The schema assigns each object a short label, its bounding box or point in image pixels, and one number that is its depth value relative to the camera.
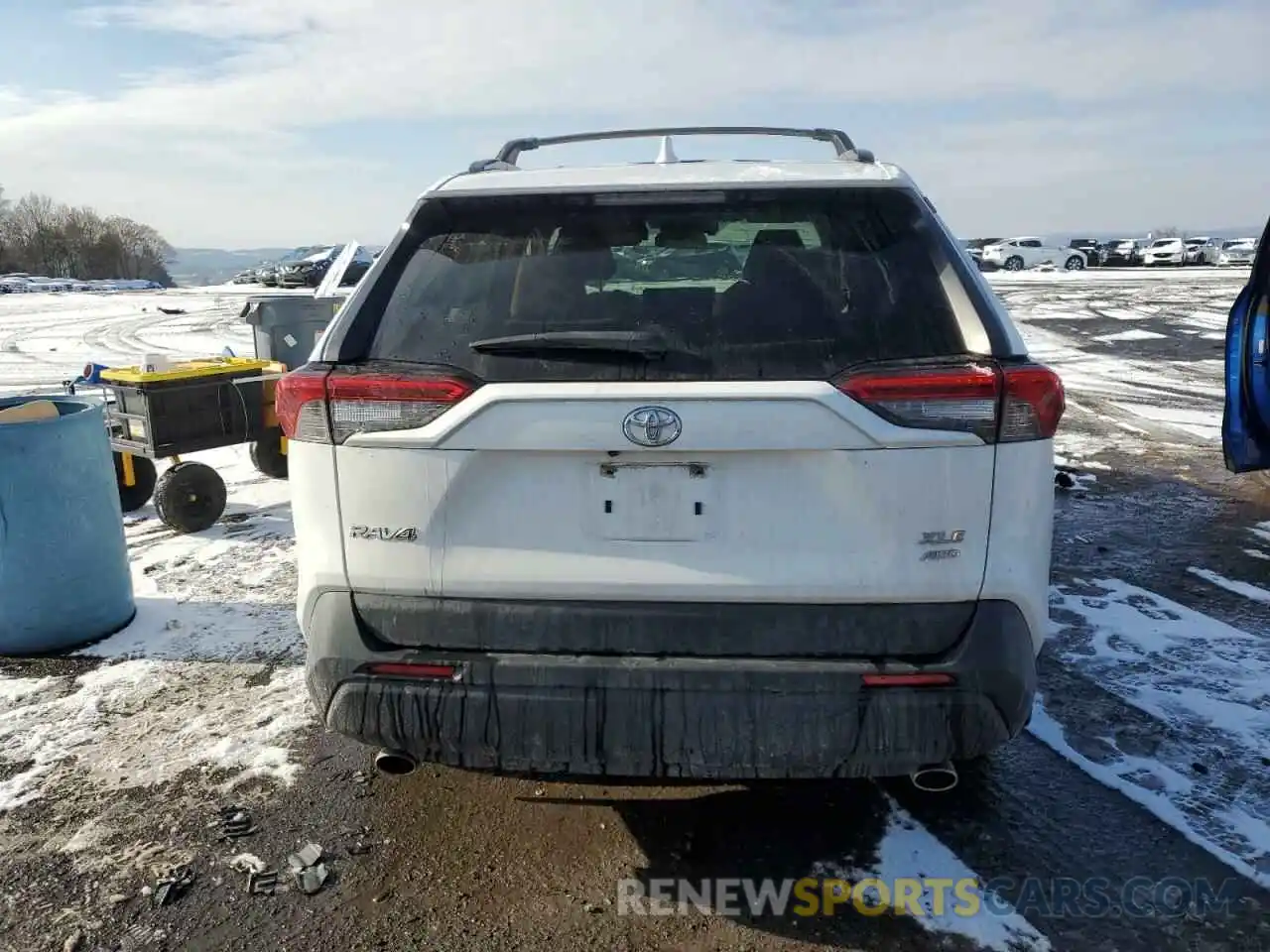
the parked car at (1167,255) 43.69
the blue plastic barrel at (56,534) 4.25
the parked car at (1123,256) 44.53
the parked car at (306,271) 36.09
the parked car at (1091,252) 44.78
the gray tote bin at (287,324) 8.52
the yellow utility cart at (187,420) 5.91
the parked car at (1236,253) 44.88
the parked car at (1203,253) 45.16
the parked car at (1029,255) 41.88
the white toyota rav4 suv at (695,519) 2.25
